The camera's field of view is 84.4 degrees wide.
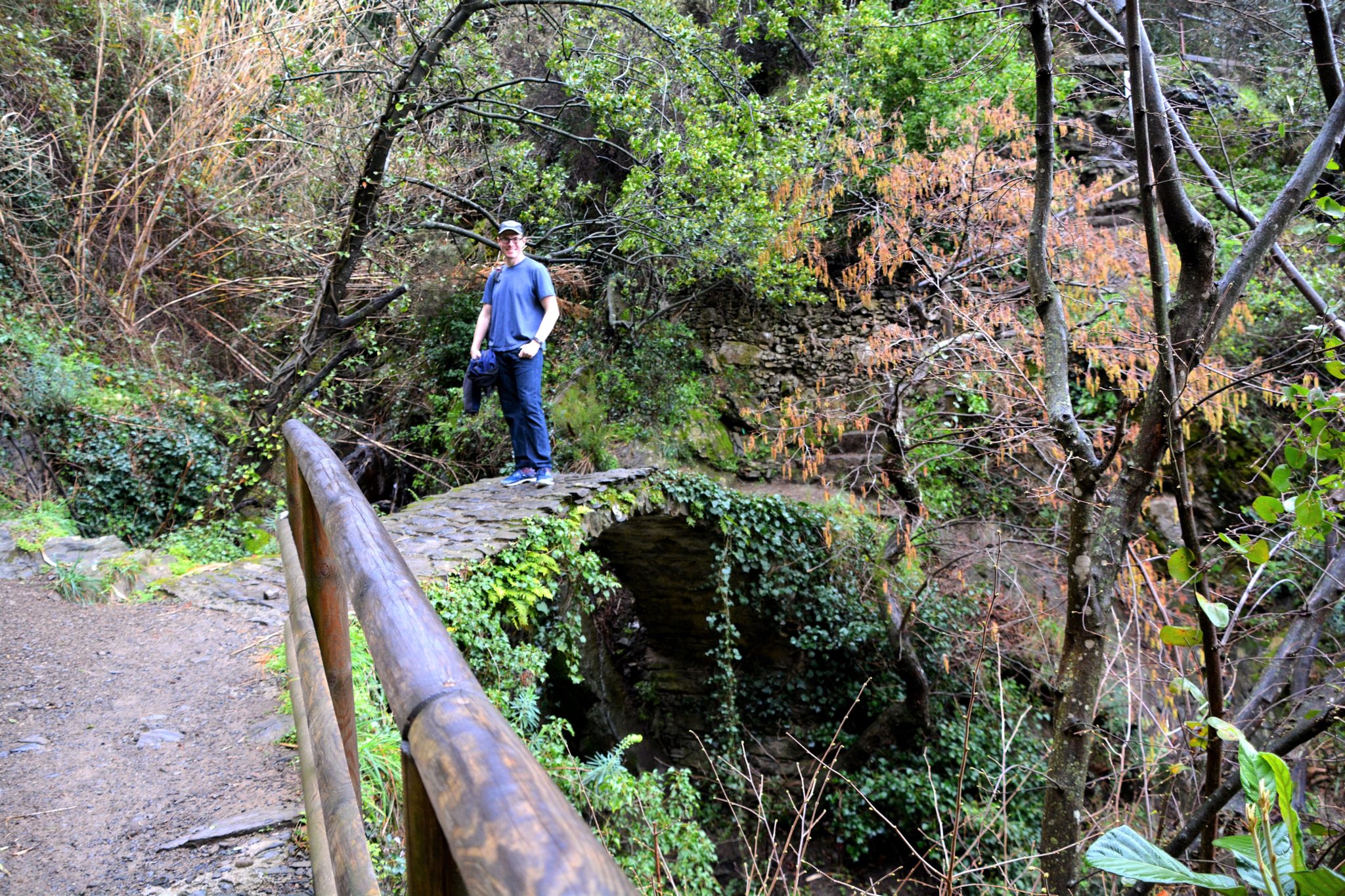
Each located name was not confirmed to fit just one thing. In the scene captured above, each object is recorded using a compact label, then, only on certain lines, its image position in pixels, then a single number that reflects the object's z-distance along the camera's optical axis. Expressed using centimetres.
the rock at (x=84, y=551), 460
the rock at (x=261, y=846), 200
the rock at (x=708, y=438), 1000
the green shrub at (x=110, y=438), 639
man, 494
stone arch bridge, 448
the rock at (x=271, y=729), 263
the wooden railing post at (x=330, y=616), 195
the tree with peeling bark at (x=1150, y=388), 297
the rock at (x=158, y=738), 261
